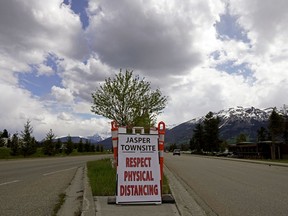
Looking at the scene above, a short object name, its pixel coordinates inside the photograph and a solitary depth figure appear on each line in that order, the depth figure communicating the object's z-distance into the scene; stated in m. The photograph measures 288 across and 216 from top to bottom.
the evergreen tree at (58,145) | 41.31
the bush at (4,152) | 34.25
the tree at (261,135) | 74.49
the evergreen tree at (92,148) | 65.03
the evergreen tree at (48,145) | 37.02
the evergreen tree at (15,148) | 33.24
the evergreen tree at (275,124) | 40.28
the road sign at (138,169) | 4.80
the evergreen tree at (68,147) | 45.03
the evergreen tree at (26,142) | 31.89
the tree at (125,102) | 14.84
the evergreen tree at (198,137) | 68.63
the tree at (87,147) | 63.49
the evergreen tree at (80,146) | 60.74
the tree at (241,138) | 82.32
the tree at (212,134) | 62.38
